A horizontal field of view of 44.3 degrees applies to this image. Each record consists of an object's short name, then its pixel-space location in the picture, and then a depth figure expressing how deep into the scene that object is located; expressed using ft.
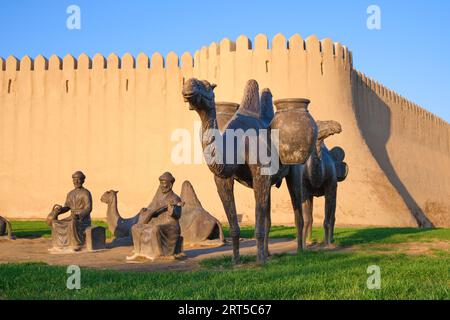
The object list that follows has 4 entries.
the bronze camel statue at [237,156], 22.16
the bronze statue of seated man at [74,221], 36.45
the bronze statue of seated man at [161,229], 29.40
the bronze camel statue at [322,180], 33.12
